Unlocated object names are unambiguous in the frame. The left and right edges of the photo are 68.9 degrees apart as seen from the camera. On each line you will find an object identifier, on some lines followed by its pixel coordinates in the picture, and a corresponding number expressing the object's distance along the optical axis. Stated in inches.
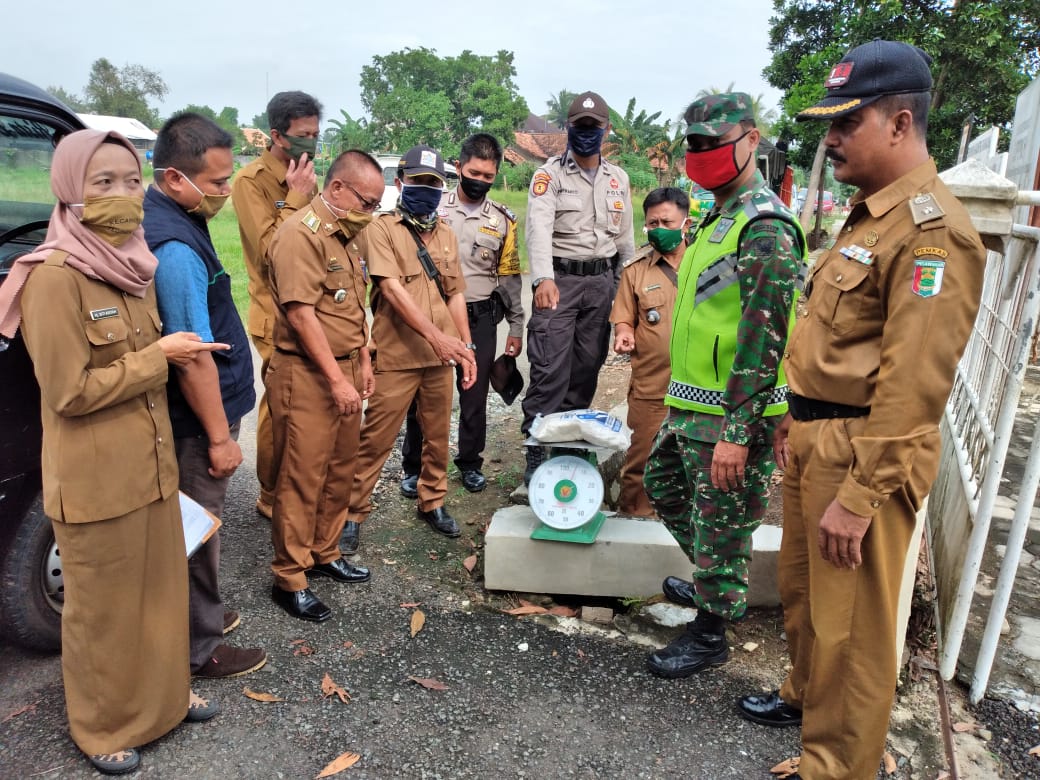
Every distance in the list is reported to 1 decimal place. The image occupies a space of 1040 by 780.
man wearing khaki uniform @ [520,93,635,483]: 176.1
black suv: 100.7
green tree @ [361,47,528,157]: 1615.4
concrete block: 134.9
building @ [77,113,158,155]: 1491.0
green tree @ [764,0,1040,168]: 590.6
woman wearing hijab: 81.6
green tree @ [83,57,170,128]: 2160.4
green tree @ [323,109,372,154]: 1537.0
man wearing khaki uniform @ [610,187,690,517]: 166.1
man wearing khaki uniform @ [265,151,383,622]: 124.6
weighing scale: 136.2
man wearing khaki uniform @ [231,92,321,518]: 156.9
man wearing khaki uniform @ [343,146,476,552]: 153.9
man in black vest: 97.7
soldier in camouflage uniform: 100.1
